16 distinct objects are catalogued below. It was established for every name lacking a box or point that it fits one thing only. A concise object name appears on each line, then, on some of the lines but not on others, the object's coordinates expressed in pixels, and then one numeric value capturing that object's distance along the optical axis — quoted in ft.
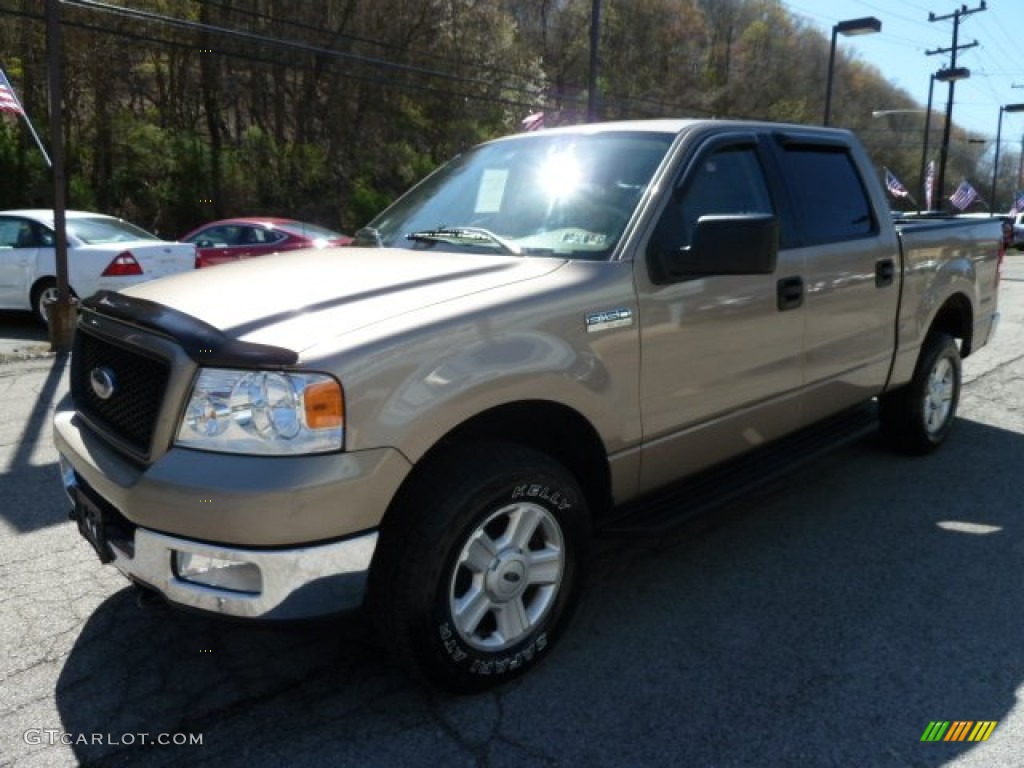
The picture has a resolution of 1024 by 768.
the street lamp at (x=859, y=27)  68.80
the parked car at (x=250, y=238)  42.19
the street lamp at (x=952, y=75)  97.60
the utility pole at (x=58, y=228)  29.25
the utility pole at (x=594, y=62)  56.61
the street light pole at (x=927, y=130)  116.84
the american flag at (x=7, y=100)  31.35
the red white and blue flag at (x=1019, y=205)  135.42
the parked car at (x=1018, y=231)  111.96
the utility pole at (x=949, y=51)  114.42
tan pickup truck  7.57
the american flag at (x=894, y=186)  83.23
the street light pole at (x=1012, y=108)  104.22
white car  32.27
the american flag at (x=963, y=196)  114.93
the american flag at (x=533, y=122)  63.74
